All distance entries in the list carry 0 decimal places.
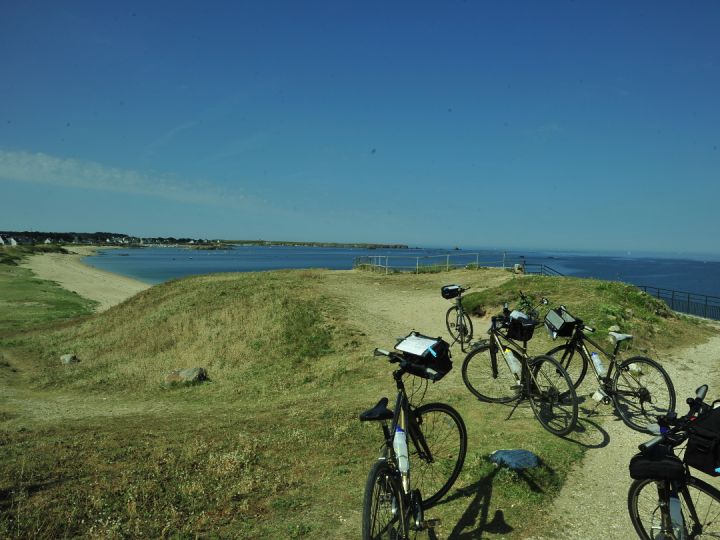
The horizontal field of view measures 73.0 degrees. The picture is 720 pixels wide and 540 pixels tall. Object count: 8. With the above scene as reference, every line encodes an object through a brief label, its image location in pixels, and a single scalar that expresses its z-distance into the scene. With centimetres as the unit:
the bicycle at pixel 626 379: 768
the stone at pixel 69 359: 2244
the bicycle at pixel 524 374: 745
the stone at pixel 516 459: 624
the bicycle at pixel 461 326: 1410
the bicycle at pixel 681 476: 373
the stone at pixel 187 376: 1686
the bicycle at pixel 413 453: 409
